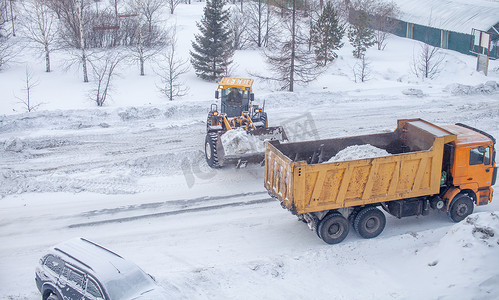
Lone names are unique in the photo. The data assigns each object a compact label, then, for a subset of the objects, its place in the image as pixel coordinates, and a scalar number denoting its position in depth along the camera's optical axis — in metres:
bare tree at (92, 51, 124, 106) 24.31
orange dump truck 10.72
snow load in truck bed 11.88
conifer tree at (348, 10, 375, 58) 37.53
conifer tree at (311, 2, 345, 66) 33.56
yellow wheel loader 14.78
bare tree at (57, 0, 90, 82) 32.09
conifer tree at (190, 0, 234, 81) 29.41
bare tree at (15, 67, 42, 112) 23.22
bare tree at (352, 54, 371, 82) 32.09
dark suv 8.08
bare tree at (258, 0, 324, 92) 27.41
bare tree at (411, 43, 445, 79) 33.08
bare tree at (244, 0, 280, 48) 39.28
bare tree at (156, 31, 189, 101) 26.66
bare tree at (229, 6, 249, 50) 37.97
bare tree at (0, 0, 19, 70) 30.50
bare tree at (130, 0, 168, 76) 33.91
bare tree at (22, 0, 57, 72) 29.05
